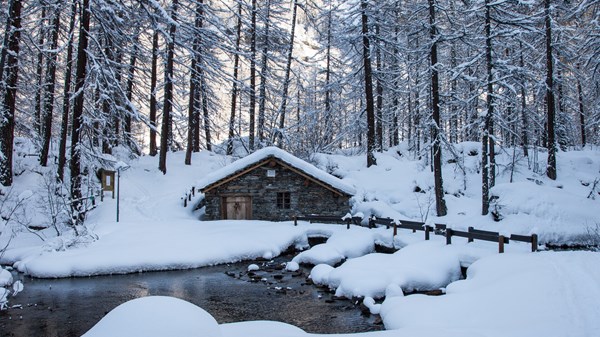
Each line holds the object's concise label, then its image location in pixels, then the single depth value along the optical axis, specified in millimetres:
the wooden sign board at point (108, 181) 20547
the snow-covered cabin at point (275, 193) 21297
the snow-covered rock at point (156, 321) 5219
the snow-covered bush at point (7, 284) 10562
